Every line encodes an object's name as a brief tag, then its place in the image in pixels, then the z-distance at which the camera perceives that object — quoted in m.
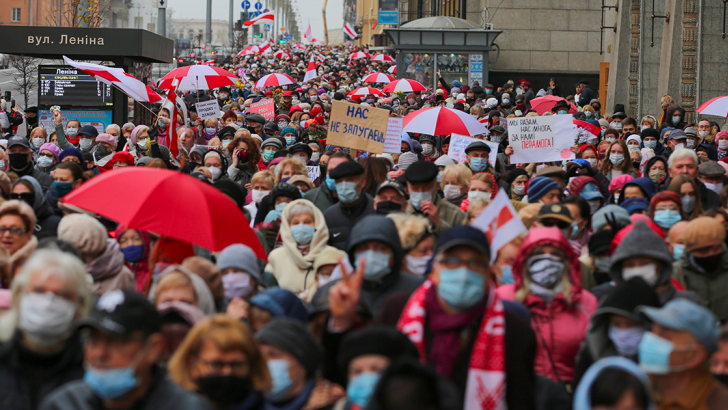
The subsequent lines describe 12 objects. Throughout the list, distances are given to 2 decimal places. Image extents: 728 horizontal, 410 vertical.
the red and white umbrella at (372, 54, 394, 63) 120.25
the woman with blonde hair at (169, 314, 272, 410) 7.45
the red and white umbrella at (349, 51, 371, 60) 146.50
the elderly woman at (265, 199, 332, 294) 12.91
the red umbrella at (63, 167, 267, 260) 11.11
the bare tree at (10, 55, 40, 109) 52.69
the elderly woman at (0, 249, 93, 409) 7.87
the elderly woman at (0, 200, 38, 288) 11.66
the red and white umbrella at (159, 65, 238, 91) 38.44
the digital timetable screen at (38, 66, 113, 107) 35.78
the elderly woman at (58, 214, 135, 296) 11.46
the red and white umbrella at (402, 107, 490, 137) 24.80
